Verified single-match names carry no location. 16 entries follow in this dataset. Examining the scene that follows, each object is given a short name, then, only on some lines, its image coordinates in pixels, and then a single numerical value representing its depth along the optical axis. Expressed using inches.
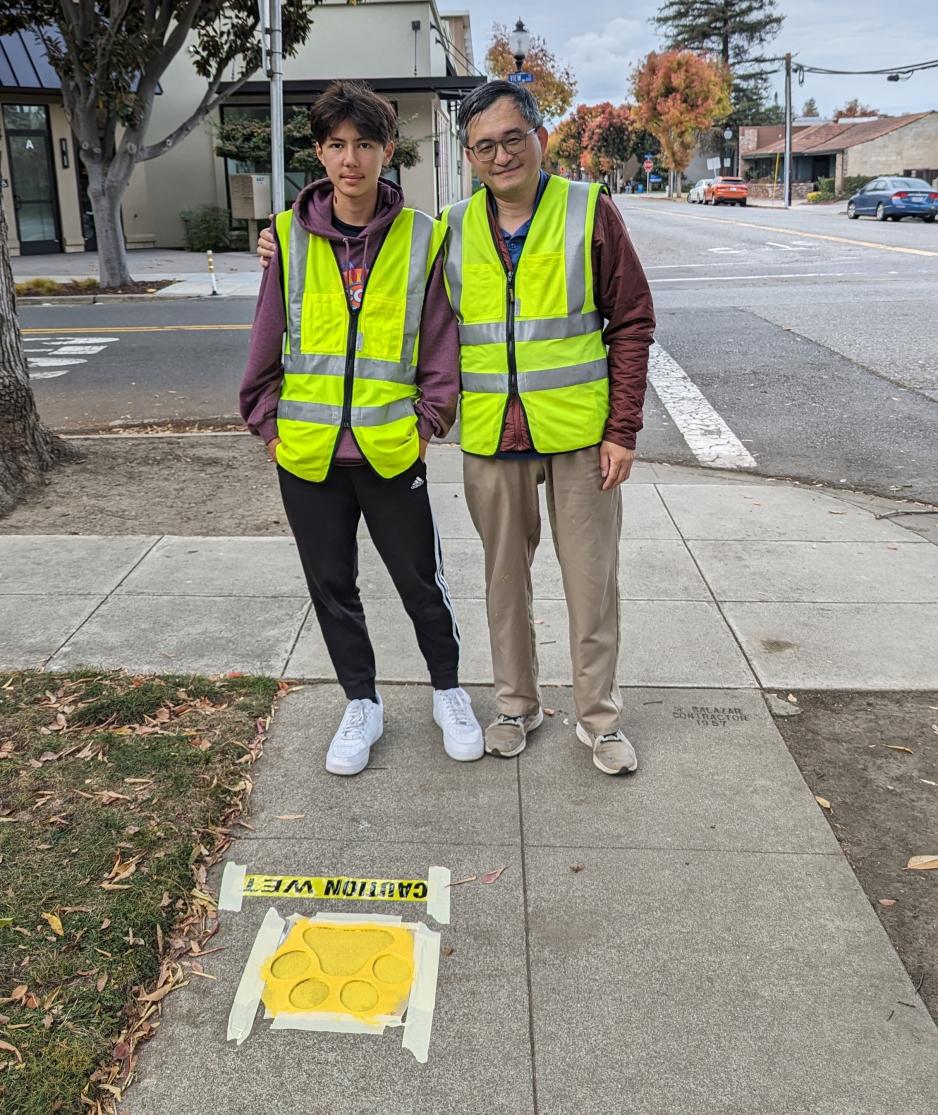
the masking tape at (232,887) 110.7
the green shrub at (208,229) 1041.5
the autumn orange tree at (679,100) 3029.0
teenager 118.4
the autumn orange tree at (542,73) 2267.0
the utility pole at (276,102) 437.7
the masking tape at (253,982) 94.5
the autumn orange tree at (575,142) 3986.2
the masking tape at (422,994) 92.5
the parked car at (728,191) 2191.2
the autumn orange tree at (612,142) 3826.3
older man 117.3
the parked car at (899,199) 1403.8
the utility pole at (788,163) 2173.8
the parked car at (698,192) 2328.5
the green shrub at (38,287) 713.6
